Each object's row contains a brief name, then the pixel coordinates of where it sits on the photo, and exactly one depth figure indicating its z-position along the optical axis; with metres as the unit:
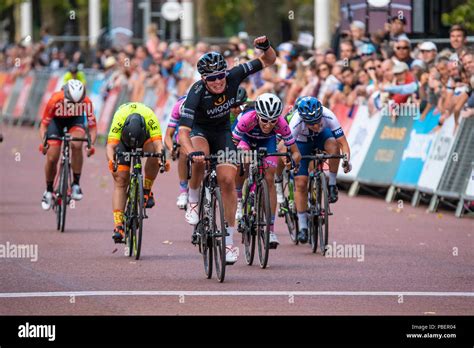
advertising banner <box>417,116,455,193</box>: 19.39
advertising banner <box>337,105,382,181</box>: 21.89
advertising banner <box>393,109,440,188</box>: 20.19
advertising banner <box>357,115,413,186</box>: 21.02
